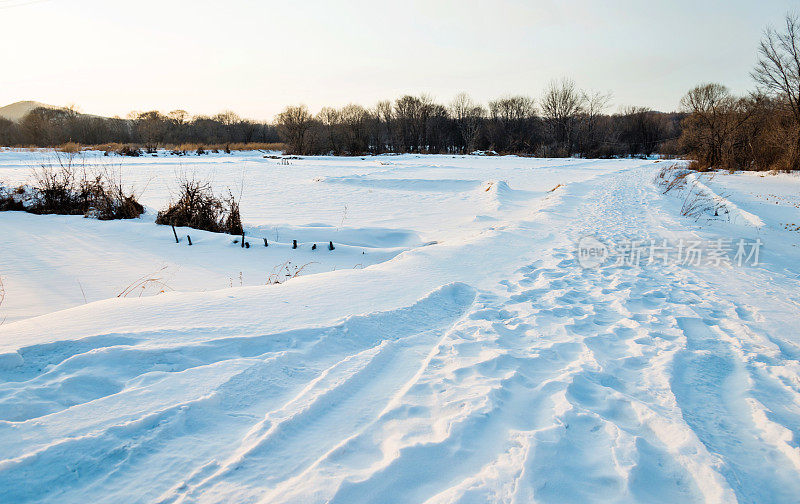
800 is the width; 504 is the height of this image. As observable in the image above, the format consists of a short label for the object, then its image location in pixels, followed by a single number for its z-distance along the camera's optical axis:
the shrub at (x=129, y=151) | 27.58
